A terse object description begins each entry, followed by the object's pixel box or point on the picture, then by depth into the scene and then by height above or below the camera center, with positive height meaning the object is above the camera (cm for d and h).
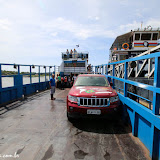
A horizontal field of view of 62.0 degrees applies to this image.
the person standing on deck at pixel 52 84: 855 -69
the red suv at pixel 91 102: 412 -92
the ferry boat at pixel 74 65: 1813 +115
